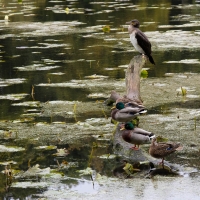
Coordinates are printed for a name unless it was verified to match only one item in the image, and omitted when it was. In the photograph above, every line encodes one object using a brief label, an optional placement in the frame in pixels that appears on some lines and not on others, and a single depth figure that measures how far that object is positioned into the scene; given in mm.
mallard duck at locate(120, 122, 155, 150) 13531
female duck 12609
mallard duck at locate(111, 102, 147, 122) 14797
